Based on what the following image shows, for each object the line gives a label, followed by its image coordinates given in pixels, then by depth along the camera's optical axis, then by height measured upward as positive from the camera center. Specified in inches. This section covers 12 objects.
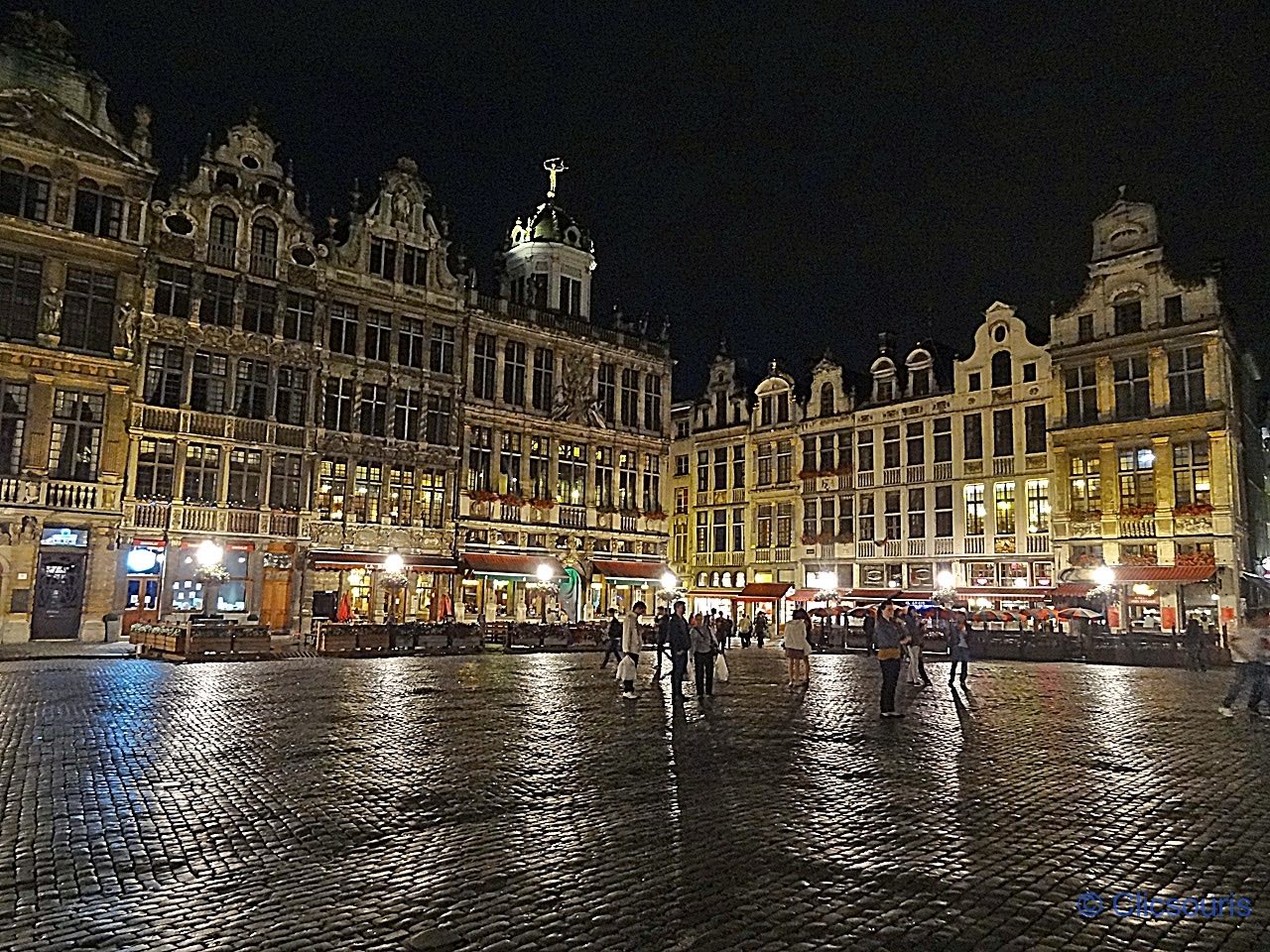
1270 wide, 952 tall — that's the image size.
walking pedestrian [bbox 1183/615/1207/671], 1149.1 -14.5
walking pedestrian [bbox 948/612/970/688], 906.7 -12.2
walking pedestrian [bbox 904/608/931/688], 886.4 -18.1
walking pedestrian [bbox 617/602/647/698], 804.6 -21.7
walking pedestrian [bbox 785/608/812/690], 867.4 -20.6
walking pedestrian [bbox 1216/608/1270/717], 663.1 -14.7
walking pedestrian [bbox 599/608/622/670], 1027.3 -12.6
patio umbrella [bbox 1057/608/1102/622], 1384.1 +26.6
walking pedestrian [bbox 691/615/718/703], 746.2 -22.0
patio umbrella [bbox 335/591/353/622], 1481.4 +12.7
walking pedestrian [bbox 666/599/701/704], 755.4 -13.5
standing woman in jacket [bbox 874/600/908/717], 631.2 -14.7
